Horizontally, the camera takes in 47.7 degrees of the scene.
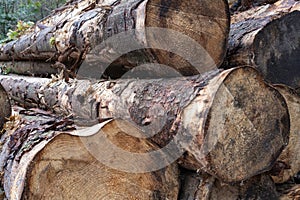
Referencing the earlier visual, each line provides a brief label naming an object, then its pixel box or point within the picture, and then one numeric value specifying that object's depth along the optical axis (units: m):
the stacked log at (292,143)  2.00
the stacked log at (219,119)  1.45
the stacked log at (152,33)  1.82
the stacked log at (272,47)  2.14
